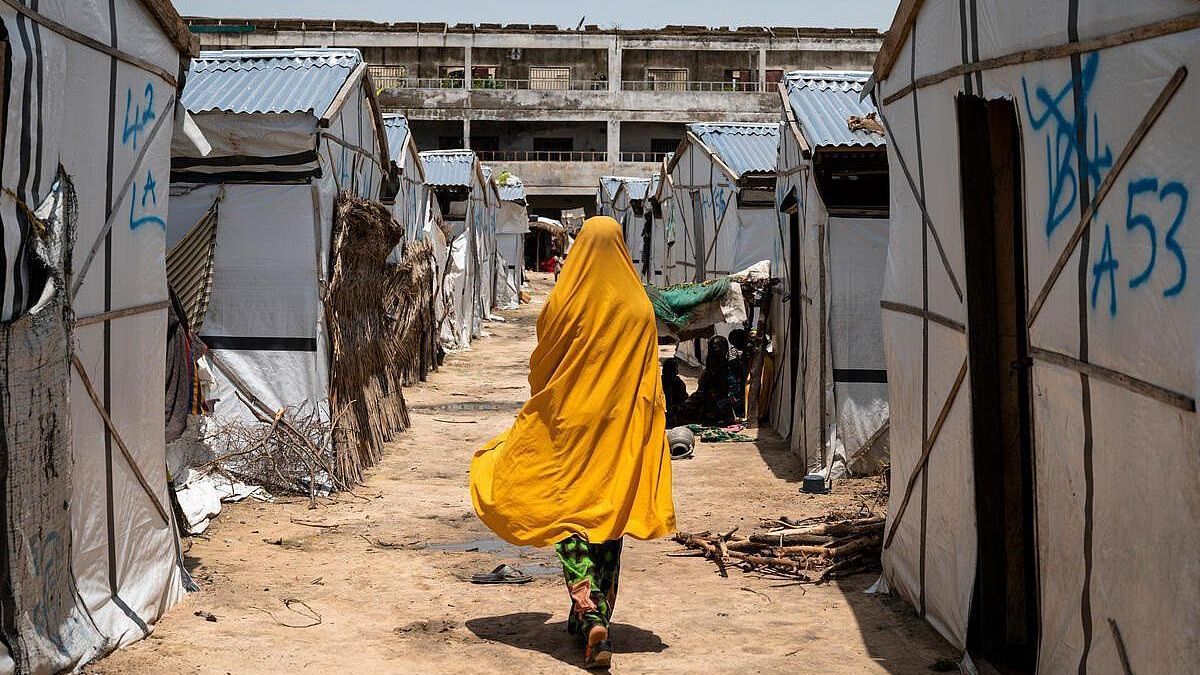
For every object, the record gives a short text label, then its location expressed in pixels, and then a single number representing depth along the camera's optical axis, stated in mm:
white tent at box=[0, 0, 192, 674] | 4043
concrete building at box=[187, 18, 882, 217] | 40812
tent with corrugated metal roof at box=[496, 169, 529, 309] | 27550
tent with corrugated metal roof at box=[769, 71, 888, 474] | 8812
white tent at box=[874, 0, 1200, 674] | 2959
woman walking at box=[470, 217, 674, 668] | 4879
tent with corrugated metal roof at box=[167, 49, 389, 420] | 8422
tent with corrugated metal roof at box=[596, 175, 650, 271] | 24703
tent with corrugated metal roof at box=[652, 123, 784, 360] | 13297
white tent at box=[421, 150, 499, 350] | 18781
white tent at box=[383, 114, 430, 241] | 13727
